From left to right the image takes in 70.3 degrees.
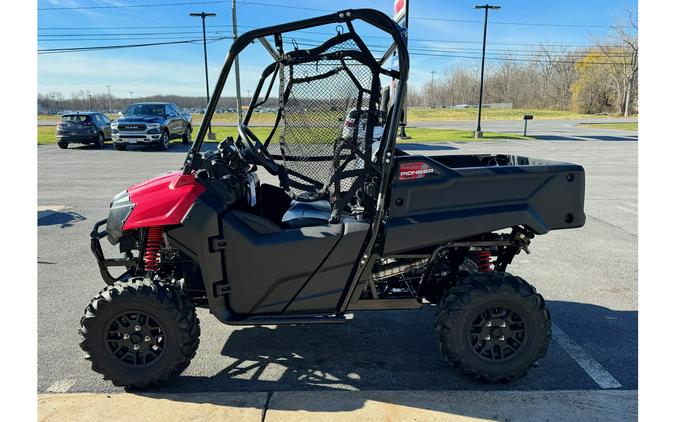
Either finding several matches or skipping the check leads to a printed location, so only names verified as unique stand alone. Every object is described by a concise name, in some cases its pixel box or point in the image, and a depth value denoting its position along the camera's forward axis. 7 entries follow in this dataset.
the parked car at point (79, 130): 20.22
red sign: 17.41
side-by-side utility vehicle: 2.99
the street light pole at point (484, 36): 24.67
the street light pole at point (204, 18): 26.03
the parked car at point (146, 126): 18.94
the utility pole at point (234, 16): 20.52
